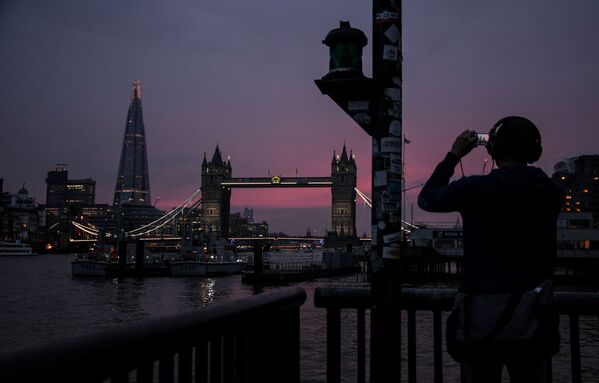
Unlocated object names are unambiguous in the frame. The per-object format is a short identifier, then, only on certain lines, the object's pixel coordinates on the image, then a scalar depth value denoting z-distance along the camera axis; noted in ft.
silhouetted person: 9.24
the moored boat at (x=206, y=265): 232.12
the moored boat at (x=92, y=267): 234.99
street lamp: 12.14
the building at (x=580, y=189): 638.53
